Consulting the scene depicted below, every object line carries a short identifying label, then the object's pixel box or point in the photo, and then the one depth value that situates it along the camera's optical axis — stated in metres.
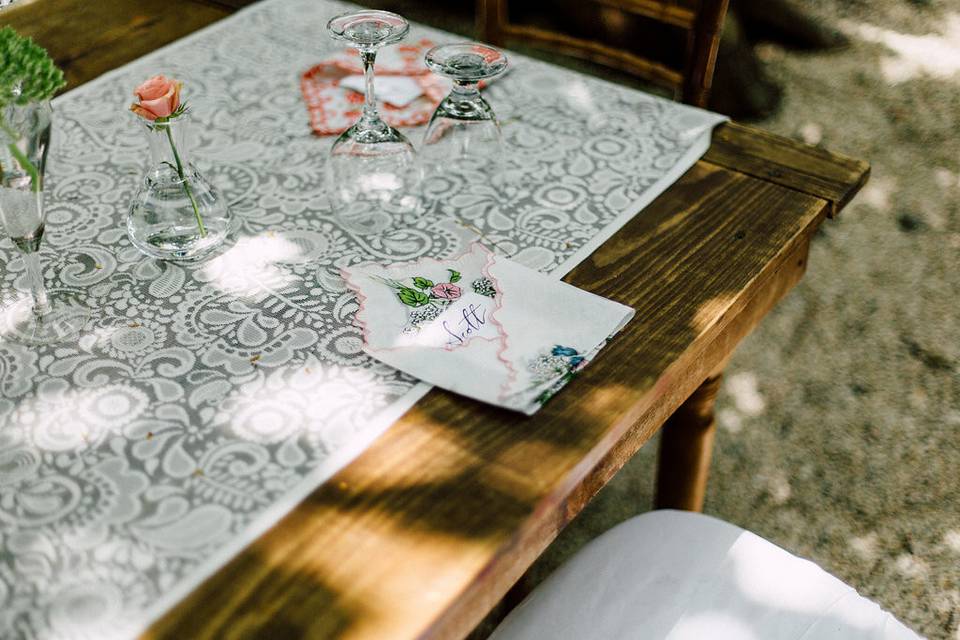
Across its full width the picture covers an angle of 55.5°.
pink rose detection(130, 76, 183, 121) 0.93
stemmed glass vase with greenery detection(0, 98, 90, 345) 0.81
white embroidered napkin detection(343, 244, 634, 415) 0.89
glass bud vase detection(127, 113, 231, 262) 1.02
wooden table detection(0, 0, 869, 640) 0.71
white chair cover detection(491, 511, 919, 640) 0.94
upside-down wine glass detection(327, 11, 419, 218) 1.06
